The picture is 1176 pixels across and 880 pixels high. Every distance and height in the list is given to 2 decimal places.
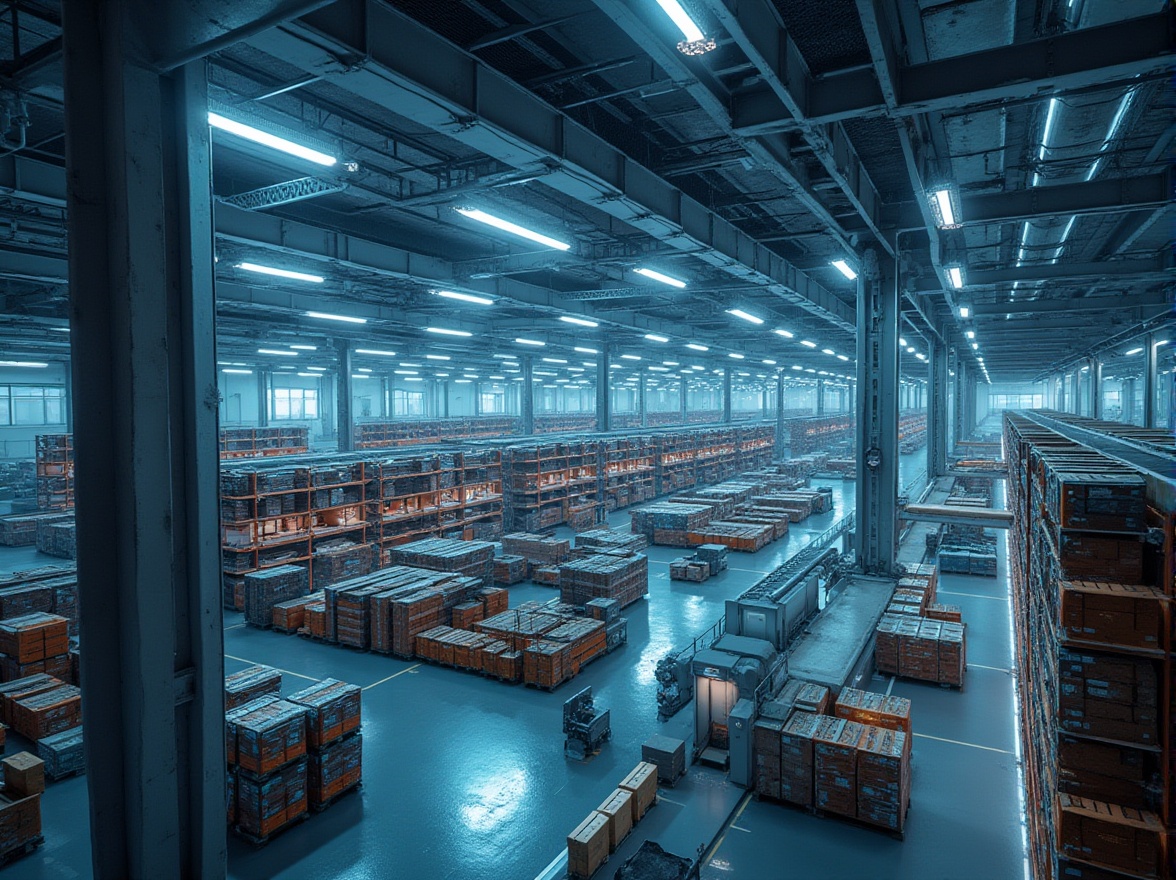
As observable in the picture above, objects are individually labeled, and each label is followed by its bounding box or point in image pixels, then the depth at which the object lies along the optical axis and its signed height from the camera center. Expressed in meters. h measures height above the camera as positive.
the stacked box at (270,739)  6.99 -3.50
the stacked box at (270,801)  6.95 -4.16
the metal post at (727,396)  41.71 +1.34
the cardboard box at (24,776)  6.80 -3.74
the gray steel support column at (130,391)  3.45 +0.17
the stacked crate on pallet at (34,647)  9.80 -3.44
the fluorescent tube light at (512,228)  9.05 +2.88
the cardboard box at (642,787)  7.25 -4.20
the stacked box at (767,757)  7.67 -4.07
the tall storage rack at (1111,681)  4.14 -1.79
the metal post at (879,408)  13.55 +0.14
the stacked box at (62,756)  8.02 -4.15
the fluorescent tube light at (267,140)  6.02 +2.82
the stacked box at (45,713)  8.69 -3.96
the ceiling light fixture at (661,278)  13.53 +3.00
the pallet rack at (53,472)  23.44 -1.80
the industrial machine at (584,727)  8.45 -4.10
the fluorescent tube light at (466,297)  15.39 +3.02
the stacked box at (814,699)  8.45 -3.77
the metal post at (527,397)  31.69 +1.04
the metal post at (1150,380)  23.86 +1.18
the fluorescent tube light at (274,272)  12.38 +2.95
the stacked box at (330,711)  7.51 -3.44
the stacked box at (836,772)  7.26 -4.05
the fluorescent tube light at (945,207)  8.62 +2.87
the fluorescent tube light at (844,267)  13.10 +3.08
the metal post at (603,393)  29.03 +1.13
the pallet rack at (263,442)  29.63 -1.00
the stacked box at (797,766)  7.49 -4.08
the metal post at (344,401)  23.48 +0.71
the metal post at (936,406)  25.86 +0.33
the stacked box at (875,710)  8.10 -3.83
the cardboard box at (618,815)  6.75 -4.24
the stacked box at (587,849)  6.30 -4.26
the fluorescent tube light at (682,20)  4.59 +2.91
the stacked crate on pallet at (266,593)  13.44 -3.61
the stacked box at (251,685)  8.31 -3.55
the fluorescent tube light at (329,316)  17.62 +2.94
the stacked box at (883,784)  7.02 -4.05
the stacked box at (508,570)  16.48 -3.87
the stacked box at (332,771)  7.47 -4.13
